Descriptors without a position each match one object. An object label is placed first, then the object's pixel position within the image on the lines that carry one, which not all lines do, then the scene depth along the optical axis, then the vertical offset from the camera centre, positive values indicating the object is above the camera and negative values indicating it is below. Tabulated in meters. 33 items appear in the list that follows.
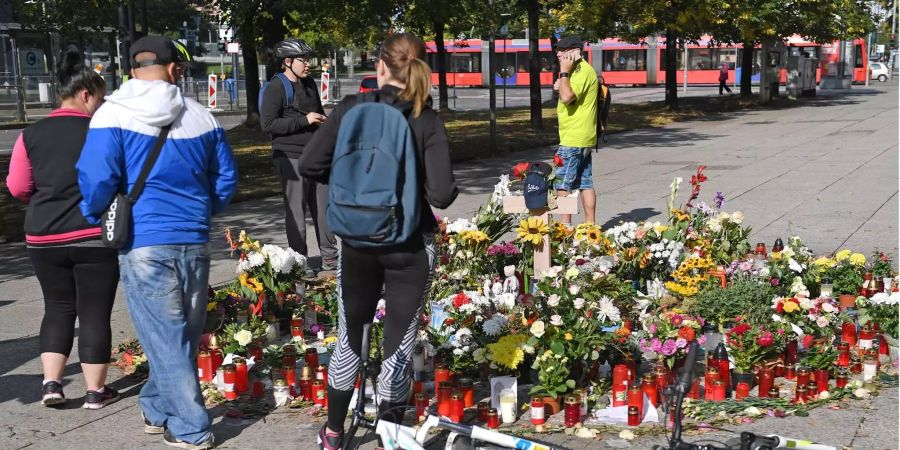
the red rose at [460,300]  5.22 -1.19
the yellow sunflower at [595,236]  6.66 -1.14
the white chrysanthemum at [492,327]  4.98 -1.27
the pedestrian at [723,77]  41.66 -0.85
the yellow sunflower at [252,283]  6.07 -1.25
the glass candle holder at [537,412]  4.54 -1.53
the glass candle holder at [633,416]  4.54 -1.57
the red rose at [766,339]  5.01 -1.38
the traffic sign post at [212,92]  34.09 -0.66
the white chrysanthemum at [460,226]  6.71 -1.06
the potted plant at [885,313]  5.69 -1.47
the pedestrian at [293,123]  7.77 -0.40
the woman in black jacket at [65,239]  4.75 -0.74
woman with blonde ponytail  3.83 -0.69
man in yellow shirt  8.51 -0.45
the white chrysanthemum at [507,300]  5.32 -1.23
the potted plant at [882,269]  6.66 -1.46
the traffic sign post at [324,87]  32.33 -0.58
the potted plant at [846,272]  6.58 -1.42
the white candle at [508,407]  4.64 -1.55
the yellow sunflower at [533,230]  6.45 -1.05
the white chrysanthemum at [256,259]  6.19 -1.13
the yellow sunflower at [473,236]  6.52 -1.08
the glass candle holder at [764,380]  4.85 -1.53
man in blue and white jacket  4.09 -0.51
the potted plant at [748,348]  5.07 -1.45
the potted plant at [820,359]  5.09 -1.52
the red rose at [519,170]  7.28 -0.76
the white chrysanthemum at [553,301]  4.89 -1.13
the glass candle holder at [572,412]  4.55 -1.54
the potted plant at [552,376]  4.73 -1.45
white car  58.53 -1.20
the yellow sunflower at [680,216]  6.99 -1.07
